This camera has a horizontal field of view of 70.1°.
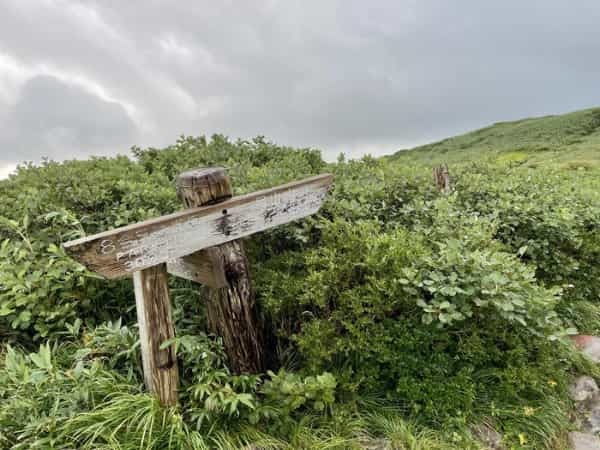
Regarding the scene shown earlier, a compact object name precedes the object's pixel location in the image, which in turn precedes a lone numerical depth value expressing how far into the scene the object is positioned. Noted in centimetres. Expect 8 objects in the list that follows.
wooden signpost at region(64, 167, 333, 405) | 220
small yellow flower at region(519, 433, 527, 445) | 285
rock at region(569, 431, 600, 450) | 306
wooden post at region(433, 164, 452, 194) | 490
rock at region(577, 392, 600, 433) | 329
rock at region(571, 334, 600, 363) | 397
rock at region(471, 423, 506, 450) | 285
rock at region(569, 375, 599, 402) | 351
